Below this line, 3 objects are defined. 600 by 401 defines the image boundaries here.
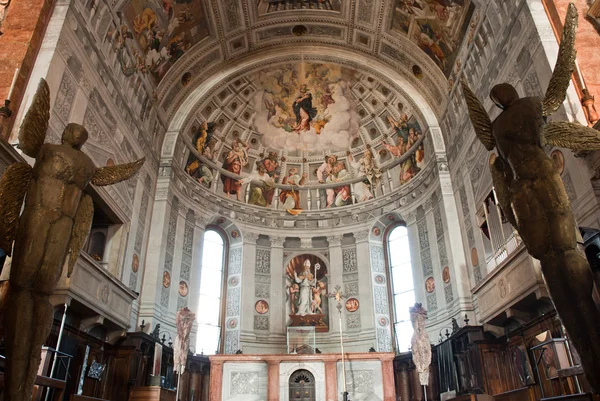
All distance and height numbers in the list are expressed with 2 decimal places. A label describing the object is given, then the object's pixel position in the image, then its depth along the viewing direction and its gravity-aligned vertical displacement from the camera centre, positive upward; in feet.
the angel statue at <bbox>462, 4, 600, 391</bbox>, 13.58 +7.04
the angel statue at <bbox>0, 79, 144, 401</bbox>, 13.19 +5.89
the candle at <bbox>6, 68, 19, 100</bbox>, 29.99 +20.30
